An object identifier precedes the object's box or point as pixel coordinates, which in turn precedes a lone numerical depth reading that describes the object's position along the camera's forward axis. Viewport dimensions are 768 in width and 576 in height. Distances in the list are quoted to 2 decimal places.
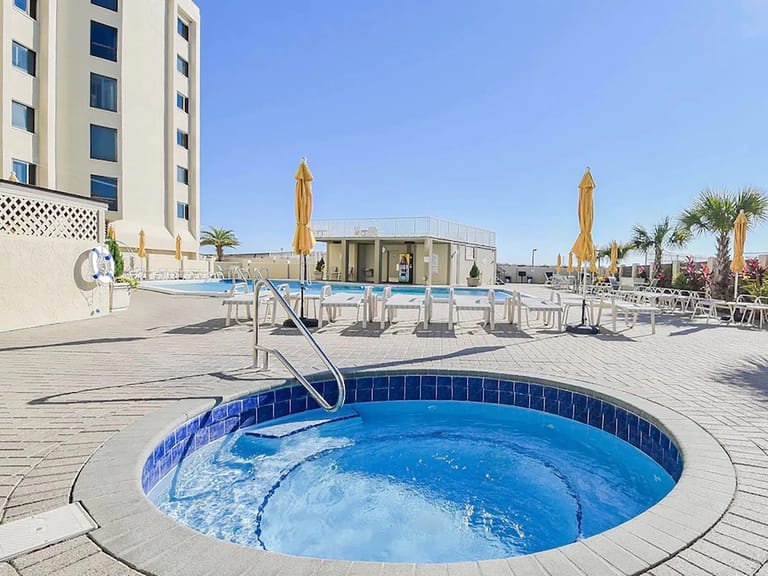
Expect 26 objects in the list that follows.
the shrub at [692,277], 14.54
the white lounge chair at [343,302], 8.15
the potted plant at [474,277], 25.86
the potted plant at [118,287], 9.34
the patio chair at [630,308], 8.09
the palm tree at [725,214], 12.67
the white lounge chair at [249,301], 7.92
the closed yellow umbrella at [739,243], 10.30
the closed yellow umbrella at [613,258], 17.96
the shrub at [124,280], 10.76
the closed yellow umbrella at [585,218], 8.34
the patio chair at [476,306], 8.26
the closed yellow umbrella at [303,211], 8.54
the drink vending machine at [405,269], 26.70
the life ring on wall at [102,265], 8.30
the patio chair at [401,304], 8.26
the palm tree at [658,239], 20.02
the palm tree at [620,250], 26.55
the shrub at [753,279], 11.47
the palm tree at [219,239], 34.55
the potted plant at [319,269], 28.33
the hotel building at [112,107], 17.98
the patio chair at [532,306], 8.33
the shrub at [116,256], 10.37
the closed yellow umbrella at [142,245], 20.95
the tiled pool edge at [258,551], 1.61
